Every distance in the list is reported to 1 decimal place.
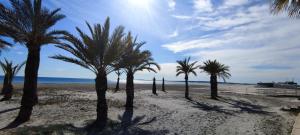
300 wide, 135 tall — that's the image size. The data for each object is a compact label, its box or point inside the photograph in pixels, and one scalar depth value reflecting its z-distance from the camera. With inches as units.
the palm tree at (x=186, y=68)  609.3
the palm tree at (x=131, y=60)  278.7
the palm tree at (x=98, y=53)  240.4
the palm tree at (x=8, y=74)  389.0
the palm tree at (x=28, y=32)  222.2
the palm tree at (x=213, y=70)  593.0
